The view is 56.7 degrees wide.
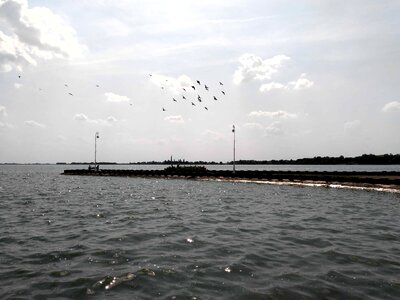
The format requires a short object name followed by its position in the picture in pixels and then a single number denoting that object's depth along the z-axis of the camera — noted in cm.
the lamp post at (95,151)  9126
